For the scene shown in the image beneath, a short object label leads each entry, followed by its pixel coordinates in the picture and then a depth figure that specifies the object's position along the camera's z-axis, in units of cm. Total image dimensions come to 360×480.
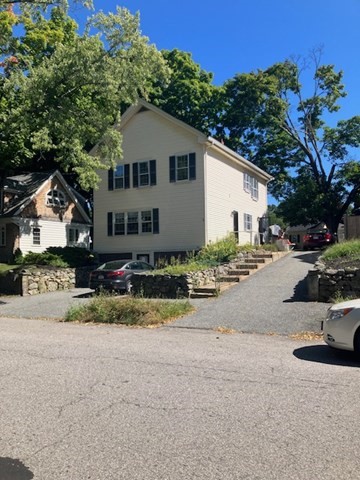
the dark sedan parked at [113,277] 1853
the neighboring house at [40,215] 2750
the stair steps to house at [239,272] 1642
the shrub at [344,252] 1579
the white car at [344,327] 776
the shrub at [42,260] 2389
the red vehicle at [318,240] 3147
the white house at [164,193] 2484
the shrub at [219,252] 2056
